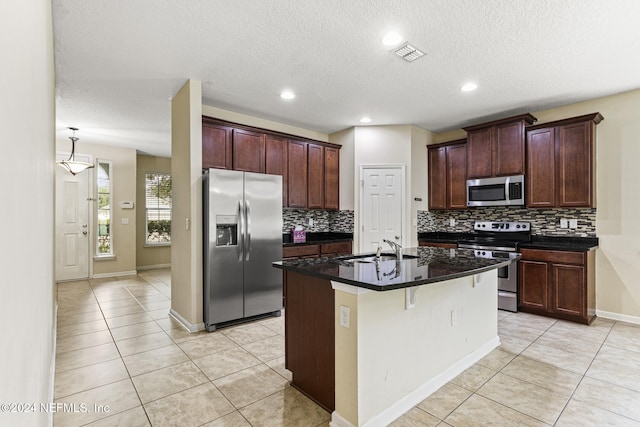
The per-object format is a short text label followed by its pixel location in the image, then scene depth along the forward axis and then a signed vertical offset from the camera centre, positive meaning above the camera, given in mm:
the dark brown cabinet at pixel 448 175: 5098 +643
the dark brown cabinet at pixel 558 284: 3668 -857
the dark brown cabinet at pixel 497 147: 4324 +949
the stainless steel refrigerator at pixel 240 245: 3459 -351
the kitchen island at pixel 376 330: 1827 -776
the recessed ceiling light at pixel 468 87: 3577 +1455
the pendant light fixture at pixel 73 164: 5246 +857
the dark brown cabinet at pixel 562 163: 3846 +639
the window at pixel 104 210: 6418 +103
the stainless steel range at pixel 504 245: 4137 -425
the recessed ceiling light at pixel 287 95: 3832 +1472
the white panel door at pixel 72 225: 5930 -190
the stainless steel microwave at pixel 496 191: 4332 +321
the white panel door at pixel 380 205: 5145 +144
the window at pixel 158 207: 7426 +186
